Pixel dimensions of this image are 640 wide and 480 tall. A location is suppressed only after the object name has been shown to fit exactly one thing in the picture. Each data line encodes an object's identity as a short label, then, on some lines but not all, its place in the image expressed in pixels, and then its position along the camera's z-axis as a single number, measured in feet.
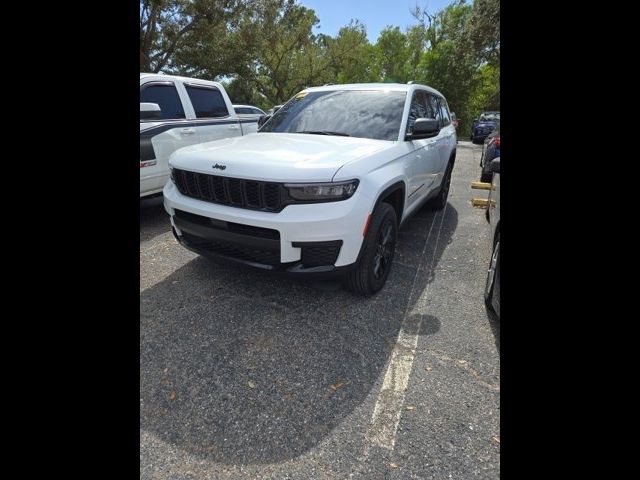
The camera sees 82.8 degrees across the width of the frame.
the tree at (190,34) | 60.03
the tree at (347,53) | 100.37
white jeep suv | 8.18
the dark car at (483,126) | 61.77
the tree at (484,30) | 62.90
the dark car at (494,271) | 8.48
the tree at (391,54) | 139.44
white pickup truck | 16.01
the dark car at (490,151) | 22.33
